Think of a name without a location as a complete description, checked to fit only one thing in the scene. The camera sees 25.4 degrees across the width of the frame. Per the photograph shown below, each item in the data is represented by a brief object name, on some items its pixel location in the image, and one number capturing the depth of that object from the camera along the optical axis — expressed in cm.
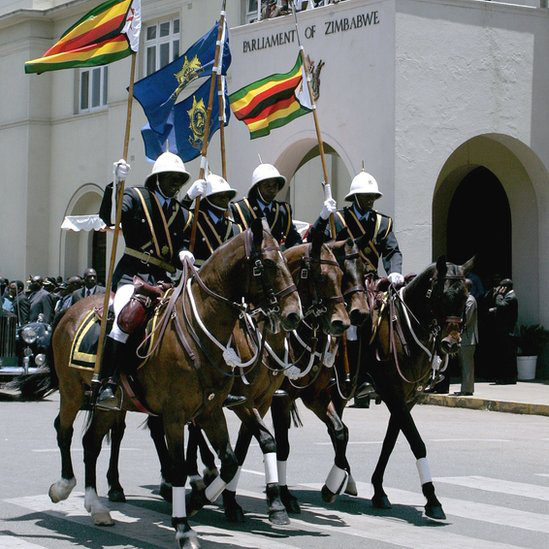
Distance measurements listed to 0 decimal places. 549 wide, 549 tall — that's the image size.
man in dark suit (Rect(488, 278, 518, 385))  2073
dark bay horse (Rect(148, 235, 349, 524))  893
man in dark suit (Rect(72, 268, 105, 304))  2052
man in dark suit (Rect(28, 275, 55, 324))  2227
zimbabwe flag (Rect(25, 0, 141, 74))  987
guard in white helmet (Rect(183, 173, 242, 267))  997
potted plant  2200
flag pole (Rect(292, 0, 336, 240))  1099
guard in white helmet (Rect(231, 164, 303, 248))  1041
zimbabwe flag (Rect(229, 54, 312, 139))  1309
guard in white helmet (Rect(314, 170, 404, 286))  1110
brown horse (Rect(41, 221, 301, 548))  813
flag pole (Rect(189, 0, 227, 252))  971
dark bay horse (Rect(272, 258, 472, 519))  977
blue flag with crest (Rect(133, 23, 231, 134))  1196
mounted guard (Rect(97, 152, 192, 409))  923
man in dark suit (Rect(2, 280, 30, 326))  2253
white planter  2208
